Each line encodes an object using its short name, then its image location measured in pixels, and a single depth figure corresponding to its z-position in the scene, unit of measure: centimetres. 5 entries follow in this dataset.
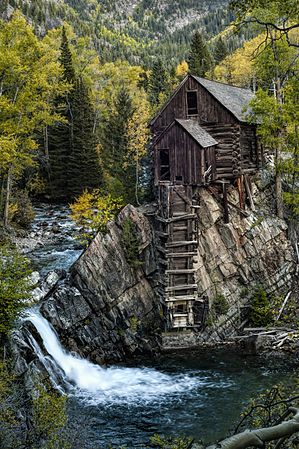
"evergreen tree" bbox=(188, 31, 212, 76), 5956
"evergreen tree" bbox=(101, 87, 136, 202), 3469
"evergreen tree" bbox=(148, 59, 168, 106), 7144
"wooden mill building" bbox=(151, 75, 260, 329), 2442
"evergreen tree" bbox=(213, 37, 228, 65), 7569
